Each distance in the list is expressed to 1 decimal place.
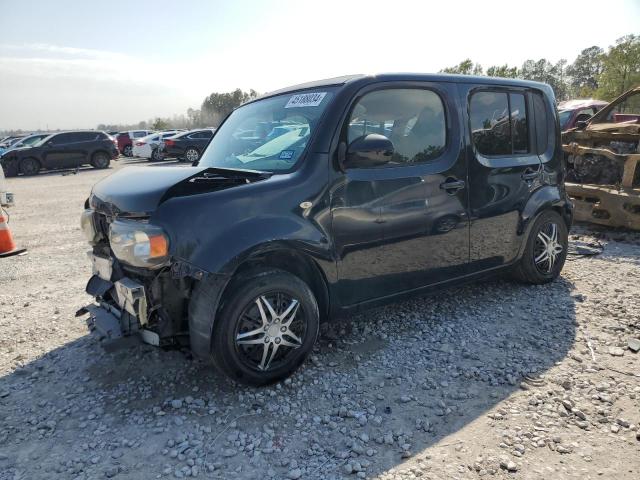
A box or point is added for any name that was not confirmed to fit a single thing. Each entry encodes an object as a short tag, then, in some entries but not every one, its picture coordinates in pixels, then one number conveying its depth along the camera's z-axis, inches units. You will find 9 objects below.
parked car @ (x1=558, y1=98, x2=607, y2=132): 414.9
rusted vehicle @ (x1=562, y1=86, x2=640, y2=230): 248.8
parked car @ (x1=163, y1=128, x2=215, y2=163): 840.9
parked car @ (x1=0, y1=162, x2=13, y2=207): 253.4
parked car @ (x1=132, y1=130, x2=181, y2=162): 946.7
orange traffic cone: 252.1
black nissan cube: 105.9
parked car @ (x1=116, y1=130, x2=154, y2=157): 1154.0
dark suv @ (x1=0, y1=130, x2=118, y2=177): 764.6
